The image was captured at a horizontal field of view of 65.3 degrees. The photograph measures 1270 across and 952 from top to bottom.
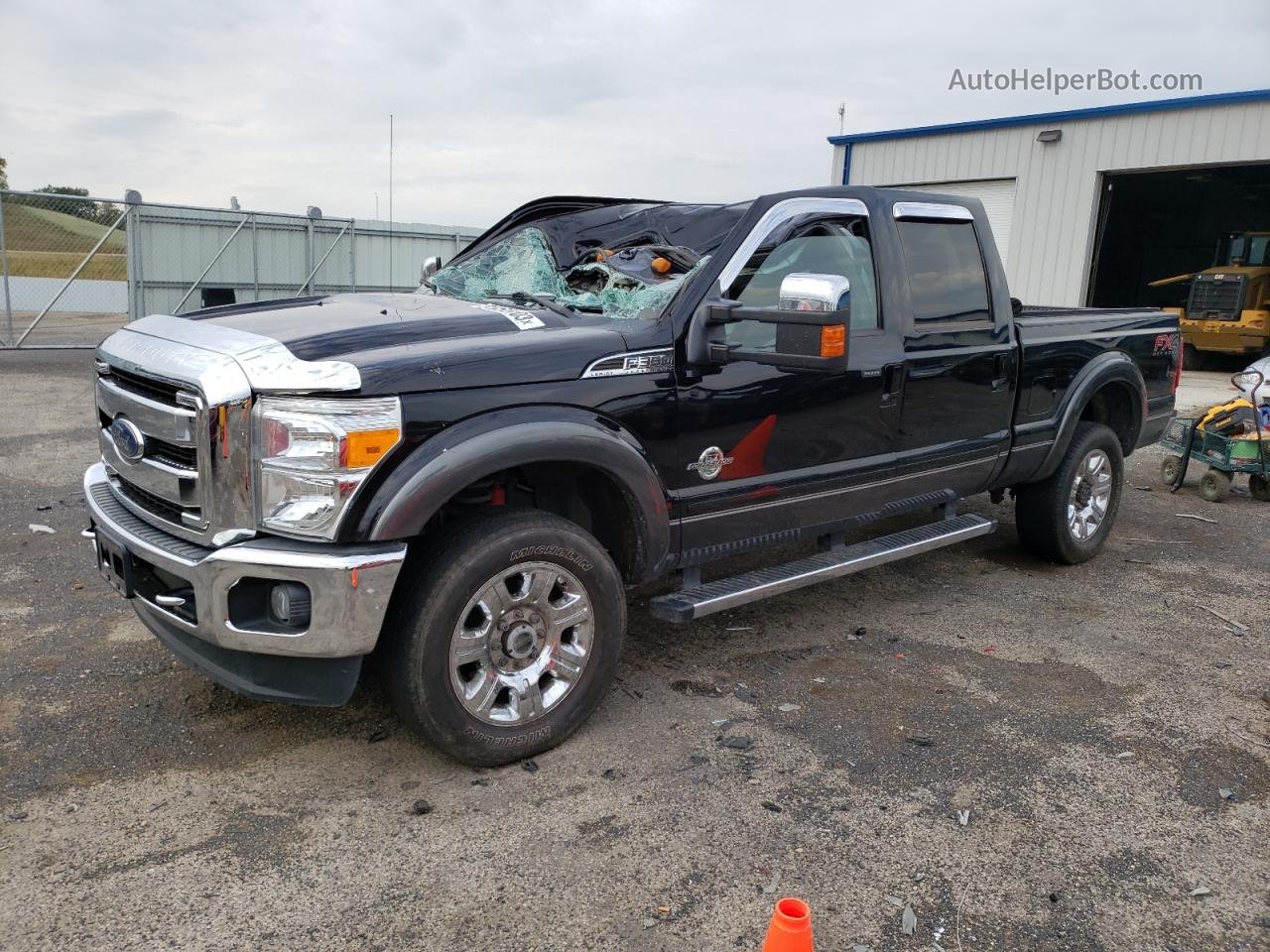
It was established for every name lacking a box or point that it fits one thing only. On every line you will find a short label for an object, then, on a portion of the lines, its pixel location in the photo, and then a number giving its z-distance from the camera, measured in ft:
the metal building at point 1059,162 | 50.21
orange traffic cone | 6.49
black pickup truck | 9.62
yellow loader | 58.95
